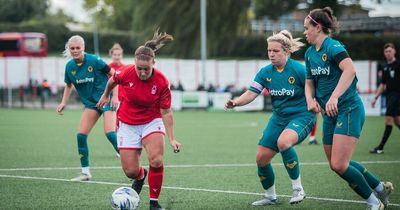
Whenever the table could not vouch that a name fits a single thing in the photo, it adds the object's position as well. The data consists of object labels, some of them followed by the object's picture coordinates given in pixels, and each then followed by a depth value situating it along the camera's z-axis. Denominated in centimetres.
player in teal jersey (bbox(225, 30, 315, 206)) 1613
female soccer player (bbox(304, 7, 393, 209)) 1423
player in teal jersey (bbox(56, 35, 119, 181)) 2125
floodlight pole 7182
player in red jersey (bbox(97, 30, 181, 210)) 1524
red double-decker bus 10877
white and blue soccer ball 1443
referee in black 2885
